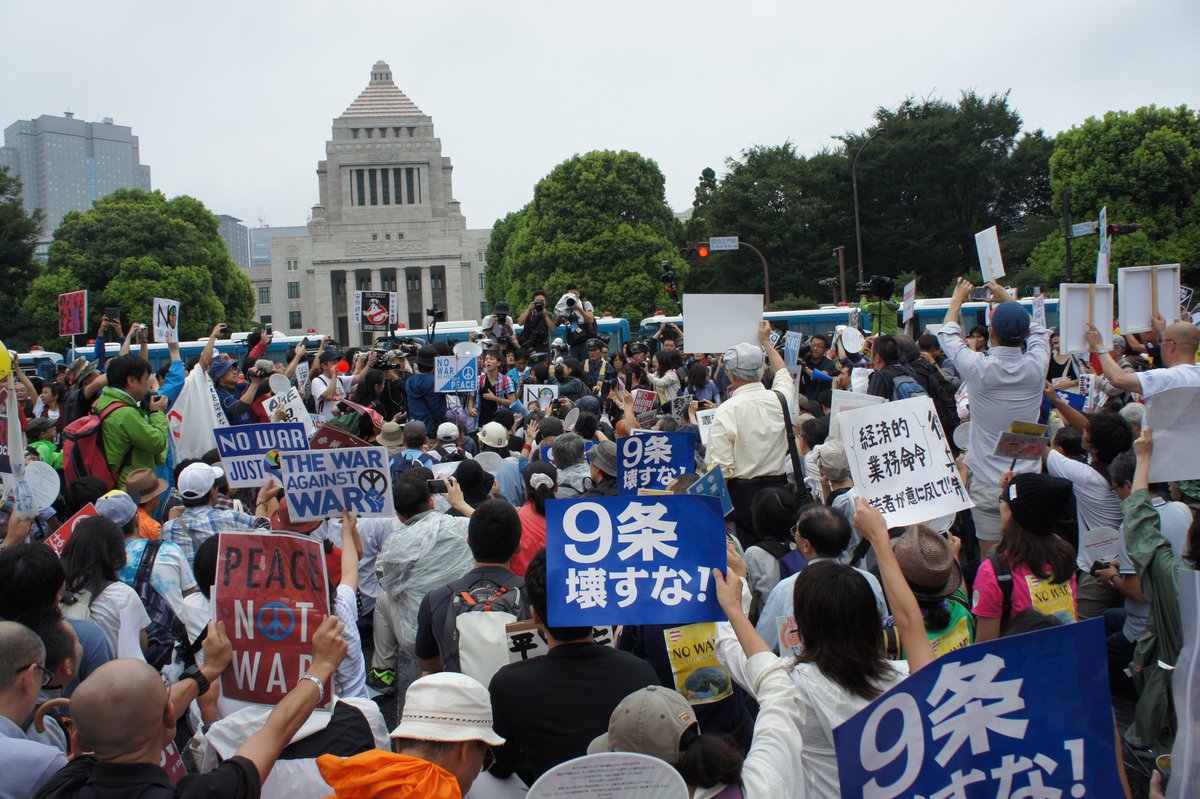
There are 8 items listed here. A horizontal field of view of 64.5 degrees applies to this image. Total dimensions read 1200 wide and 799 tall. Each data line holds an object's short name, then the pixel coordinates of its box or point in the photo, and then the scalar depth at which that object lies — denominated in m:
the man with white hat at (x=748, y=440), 5.89
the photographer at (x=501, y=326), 14.10
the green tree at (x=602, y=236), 50.06
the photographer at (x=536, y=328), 14.39
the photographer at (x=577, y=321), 14.62
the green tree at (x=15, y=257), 45.03
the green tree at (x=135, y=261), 48.75
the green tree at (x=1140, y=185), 36.28
